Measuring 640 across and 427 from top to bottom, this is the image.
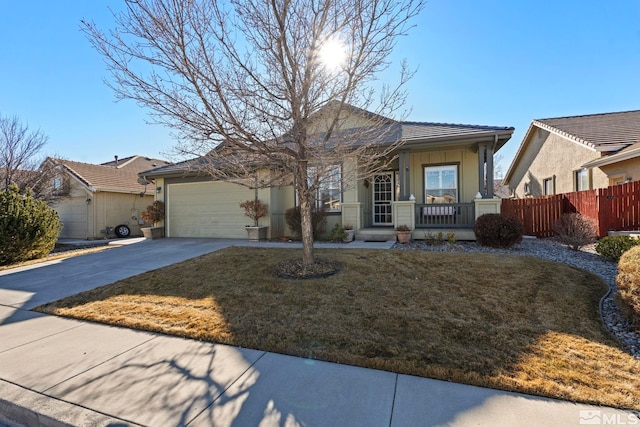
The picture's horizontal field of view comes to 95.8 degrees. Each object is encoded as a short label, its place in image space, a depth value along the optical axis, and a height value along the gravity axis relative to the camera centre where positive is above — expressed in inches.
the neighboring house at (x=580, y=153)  435.2 +105.6
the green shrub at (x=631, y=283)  131.2 -34.6
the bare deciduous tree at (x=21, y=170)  597.3 +108.4
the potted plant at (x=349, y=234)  389.0 -25.4
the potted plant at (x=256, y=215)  441.7 +2.7
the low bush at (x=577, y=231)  299.4 -21.5
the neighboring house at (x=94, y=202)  629.0 +40.6
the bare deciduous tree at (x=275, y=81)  189.5 +96.7
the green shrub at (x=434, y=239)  349.1 -31.2
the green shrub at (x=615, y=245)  243.6 -30.4
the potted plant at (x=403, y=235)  360.2 -25.9
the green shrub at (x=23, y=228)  354.3 -9.8
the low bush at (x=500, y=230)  309.7 -19.0
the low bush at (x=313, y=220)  412.8 -5.6
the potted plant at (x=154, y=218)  518.9 +1.3
